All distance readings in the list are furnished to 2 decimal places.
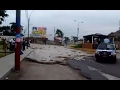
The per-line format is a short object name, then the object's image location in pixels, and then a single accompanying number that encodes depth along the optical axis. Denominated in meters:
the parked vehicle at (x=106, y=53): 9.06
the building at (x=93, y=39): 21.83
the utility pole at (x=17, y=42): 5.87
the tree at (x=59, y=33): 58.26
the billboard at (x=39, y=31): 44.95
